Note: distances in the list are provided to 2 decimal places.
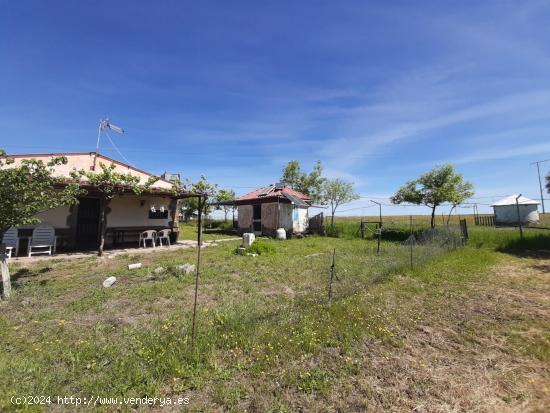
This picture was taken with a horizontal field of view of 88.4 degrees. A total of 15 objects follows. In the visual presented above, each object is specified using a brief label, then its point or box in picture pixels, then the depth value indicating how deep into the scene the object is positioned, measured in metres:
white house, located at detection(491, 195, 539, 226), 27.31
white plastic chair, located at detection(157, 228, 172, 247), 14.30
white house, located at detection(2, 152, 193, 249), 12.32
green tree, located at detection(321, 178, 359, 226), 33.78
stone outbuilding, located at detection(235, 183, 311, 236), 21.11
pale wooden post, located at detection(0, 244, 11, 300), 5.80
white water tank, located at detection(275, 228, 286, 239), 19.44
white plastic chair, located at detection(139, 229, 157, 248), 13.75
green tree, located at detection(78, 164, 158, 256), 10.80
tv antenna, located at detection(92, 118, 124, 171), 14.42
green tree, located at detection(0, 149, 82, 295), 5.66
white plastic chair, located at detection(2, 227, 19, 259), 10.33
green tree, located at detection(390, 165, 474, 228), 22.62
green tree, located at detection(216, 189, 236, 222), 11.61
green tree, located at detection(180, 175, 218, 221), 10.97
